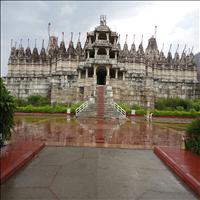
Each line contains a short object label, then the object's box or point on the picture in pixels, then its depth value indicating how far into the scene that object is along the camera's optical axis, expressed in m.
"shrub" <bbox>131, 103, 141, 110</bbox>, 33.31
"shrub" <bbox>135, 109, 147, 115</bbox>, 28.09
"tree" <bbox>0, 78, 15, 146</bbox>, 5.75
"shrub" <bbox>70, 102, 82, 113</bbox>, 28.61
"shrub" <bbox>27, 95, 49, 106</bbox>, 39.32
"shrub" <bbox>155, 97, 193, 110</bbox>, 37.33
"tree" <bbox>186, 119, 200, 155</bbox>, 7.75
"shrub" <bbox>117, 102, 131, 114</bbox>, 28.73
